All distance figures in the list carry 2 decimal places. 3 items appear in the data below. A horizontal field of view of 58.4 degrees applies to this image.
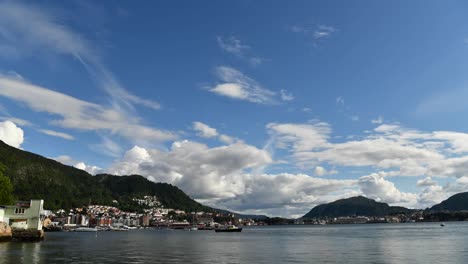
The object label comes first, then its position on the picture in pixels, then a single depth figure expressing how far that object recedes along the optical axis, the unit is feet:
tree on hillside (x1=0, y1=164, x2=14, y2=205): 333.62
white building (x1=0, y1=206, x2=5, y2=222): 290.07
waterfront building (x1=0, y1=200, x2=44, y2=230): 301.63
